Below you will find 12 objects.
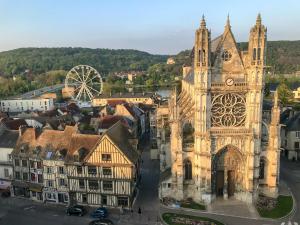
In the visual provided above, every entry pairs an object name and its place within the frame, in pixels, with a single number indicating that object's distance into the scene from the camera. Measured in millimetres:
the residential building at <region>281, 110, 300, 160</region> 45965
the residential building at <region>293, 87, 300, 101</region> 91842
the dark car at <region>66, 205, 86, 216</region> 30660
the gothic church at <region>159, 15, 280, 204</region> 30240
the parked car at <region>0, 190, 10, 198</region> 35580
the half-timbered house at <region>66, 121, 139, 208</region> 31402
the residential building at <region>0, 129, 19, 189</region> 36372
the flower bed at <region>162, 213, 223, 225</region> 28509
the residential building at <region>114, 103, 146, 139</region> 55979
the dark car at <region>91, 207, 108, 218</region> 30091
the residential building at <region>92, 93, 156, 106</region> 85601
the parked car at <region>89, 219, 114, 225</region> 28558
